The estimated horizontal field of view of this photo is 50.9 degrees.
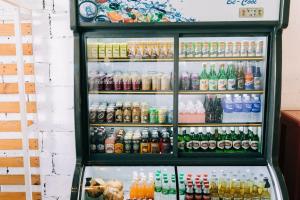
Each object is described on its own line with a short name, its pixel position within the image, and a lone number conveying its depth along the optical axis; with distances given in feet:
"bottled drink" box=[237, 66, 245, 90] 9.21
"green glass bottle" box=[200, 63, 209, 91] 9.29
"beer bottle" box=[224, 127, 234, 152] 9.27
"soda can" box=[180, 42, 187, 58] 9.13
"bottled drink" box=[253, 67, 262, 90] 9.08
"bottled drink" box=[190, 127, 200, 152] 9.27
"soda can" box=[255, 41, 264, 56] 8.95
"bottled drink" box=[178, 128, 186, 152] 9.34
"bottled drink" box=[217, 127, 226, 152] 9.29
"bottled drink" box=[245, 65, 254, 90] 9.12
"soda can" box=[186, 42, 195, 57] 9.12
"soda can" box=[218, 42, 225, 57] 9.09
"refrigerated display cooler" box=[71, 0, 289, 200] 8.05
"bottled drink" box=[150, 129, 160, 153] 9.25
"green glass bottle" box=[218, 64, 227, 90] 9.20
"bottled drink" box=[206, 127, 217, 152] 9.27
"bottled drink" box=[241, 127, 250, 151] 9.22
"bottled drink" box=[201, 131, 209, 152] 9.24
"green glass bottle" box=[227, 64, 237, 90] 9.18
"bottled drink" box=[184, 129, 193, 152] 9.30
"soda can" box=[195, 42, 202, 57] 9.09
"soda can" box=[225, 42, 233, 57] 9.07
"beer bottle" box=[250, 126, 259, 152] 9.20
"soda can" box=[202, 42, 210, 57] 9.09
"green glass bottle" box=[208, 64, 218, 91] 9.28
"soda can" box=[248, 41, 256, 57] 9.01
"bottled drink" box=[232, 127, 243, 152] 9.22
